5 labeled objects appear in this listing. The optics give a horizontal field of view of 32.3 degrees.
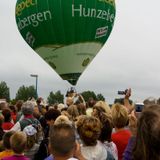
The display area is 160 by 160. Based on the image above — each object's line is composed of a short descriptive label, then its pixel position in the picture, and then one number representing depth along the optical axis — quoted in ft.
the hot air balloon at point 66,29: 45.24
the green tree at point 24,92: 163.96
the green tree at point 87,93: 162.00
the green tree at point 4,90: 162.39
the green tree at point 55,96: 174.97
